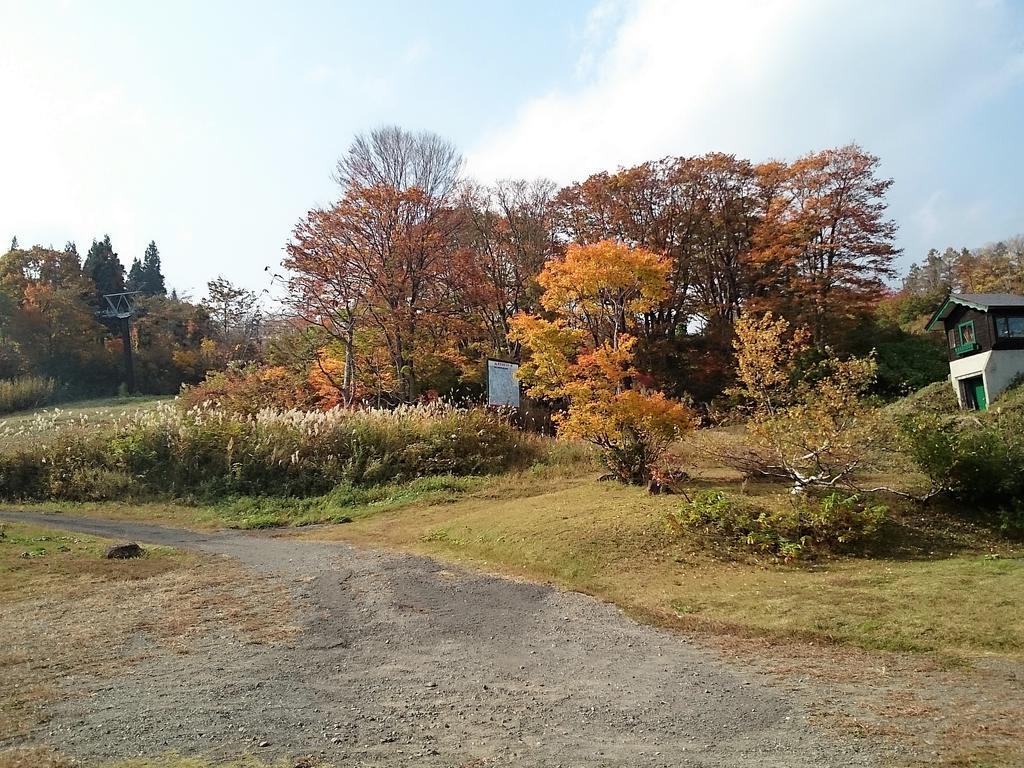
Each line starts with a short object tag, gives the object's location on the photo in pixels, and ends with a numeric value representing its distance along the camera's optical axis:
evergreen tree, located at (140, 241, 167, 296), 61.91
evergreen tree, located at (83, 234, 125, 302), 50.56
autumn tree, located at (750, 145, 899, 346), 26.39
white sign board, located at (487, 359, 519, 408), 18.14
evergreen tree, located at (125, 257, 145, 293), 58.52
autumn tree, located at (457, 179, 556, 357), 26.97
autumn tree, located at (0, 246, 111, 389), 37.78
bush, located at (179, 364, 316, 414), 22.89
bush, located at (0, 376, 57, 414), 32.16
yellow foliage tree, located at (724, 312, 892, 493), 9.10
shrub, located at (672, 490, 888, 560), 7.97
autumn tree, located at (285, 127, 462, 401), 22.03
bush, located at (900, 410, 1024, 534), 8.72
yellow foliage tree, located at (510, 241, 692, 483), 11.11
